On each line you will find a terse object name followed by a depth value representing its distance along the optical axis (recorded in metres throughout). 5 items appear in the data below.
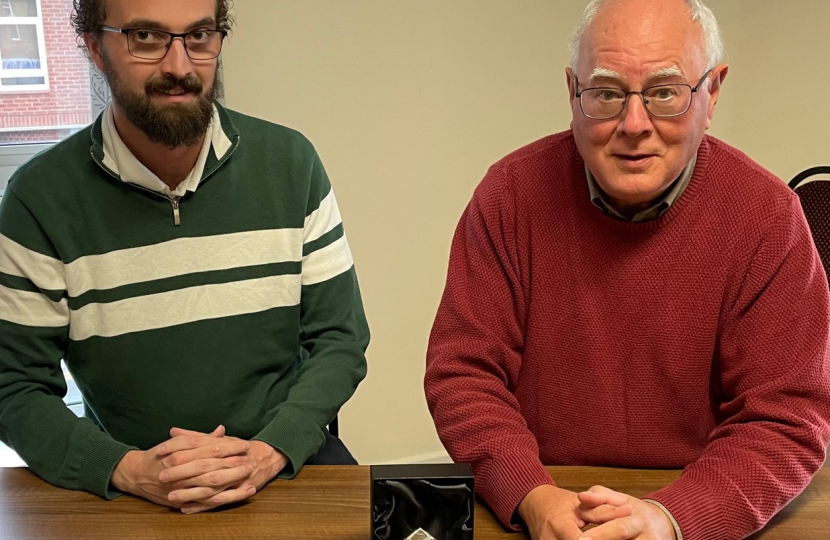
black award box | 1.14
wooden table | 1.25
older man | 1.34
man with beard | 1.59
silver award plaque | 1.14
